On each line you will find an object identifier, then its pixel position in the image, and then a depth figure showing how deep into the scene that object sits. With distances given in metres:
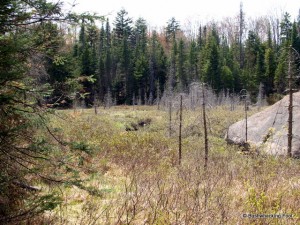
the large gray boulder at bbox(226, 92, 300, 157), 12.18
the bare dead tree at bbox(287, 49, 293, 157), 9.83
